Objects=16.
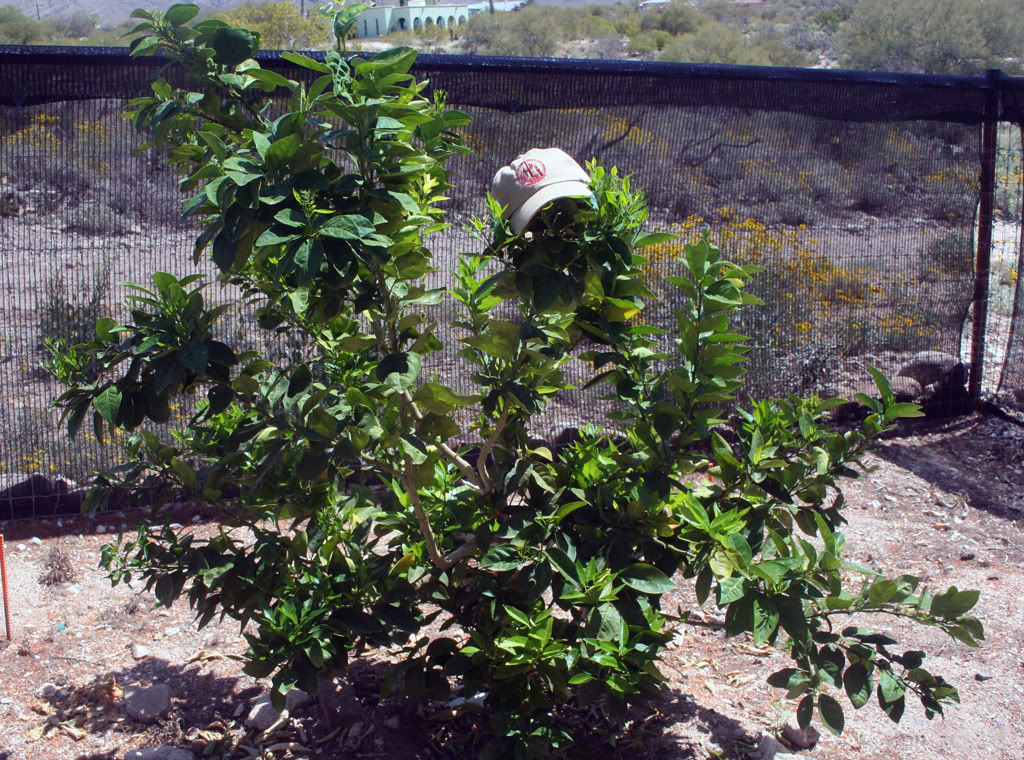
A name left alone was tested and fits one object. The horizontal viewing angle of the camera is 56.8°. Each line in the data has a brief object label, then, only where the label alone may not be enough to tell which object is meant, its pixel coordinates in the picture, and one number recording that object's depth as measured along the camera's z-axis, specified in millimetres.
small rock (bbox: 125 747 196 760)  2832
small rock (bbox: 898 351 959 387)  6254
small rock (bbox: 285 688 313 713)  3133
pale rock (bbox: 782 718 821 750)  3018
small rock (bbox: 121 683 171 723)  3084
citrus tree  2043
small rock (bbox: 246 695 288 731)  3006
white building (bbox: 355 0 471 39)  40469
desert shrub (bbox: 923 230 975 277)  6180
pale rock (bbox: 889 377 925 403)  6127
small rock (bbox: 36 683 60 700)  3240
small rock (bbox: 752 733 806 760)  2912
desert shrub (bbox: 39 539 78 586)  4031
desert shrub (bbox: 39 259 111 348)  4668
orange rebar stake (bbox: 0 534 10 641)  3428
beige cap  2197
